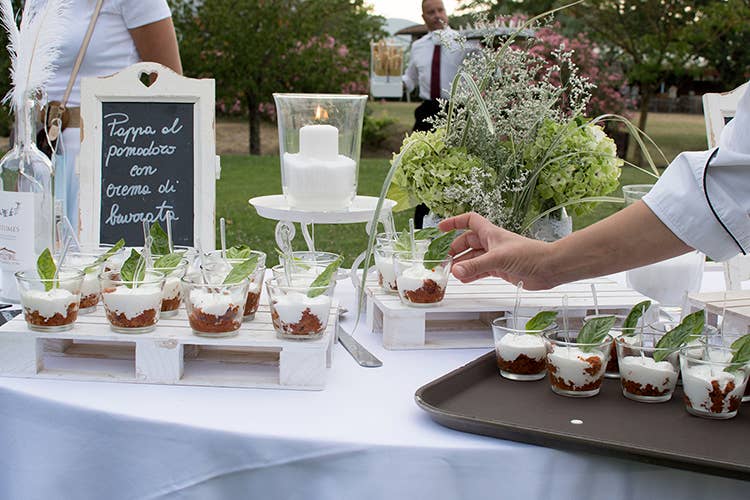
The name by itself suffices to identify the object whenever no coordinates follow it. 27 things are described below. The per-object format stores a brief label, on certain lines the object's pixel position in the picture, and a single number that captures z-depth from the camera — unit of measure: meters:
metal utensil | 1.60
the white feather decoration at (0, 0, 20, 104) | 1.97
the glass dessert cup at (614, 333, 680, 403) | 1.40
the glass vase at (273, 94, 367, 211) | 1.92
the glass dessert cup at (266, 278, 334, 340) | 1.46
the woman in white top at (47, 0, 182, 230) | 2.72
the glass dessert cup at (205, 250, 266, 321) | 1.59
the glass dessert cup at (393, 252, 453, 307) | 1.68
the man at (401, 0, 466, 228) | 6.79
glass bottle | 1.91
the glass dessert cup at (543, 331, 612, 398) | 1.40
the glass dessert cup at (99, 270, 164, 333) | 1.48
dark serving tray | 1.20
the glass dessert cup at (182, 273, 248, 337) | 1.46
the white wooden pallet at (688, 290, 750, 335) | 1.62
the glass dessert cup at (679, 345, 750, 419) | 1.33
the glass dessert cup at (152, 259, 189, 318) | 1.59
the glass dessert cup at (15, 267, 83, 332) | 1.48
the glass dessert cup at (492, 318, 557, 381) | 1.50
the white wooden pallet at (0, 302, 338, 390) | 1.46
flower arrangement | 1.90
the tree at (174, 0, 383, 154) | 12.14
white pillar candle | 1.93
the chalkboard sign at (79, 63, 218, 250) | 2.27
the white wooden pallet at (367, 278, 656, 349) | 1.70
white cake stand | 1.83
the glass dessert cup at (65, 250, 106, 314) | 1.61
